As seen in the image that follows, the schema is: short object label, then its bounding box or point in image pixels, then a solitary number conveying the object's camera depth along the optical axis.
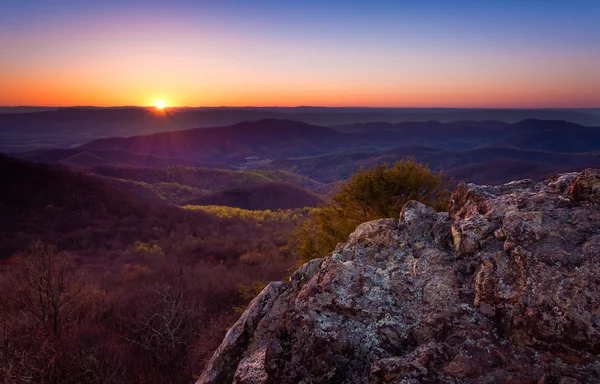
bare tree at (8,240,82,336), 21.88
